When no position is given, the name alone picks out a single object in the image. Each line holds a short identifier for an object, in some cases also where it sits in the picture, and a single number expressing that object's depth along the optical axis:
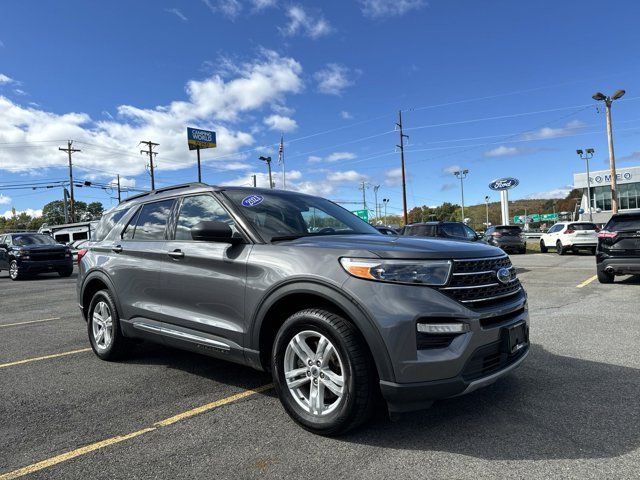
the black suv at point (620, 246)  9.58
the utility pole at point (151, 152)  59.38
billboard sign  57.03
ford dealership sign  51.59
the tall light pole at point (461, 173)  81.81
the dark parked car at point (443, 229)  14.71
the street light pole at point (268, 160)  48.66
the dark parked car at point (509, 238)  24.05
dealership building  56.62
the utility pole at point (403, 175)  41.50
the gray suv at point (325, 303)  2.89
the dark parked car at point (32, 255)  17.12
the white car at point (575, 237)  21.39
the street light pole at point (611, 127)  26.93
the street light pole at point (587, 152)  53.44
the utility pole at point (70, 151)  58.27
